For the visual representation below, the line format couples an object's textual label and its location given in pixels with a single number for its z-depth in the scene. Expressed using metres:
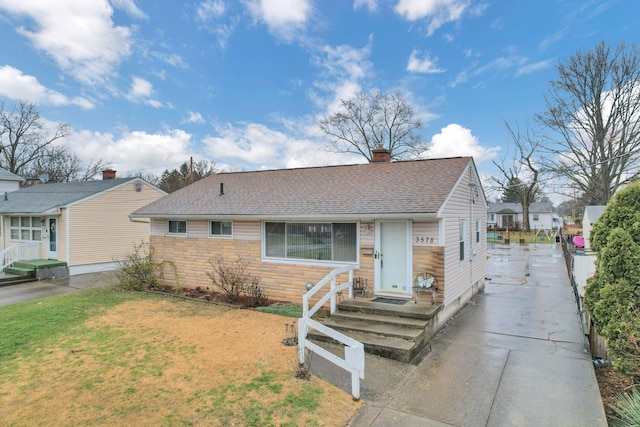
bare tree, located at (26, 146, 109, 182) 36.12
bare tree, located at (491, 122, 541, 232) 32.33
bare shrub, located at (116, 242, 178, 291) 11.97
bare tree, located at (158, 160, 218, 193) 46.55
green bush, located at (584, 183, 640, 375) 4.69
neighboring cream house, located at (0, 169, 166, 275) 15.57
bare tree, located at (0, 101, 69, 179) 33.34
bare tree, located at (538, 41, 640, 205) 22.66
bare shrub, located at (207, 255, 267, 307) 10.08
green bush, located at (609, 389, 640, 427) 3.81
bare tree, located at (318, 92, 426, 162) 35.12
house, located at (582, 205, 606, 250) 22.70
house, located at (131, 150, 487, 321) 8.25
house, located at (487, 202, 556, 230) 55.53
